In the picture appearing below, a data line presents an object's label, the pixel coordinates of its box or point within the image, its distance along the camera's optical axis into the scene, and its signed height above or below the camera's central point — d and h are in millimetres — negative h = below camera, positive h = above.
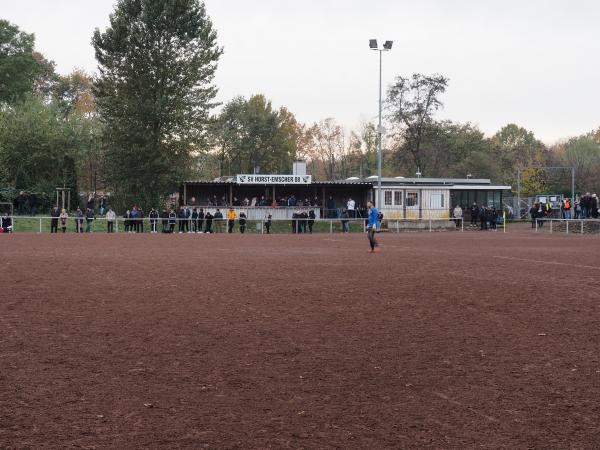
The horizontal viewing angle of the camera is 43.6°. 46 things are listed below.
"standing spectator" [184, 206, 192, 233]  45000 -189
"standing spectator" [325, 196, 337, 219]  55656 +479
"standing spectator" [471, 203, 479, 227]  53688 +214
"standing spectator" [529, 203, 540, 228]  51062 +259
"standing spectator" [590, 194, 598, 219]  48219 +620
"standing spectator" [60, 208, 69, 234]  41719 -39
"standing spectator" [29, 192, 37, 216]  51188 +855
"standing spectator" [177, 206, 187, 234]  44691 -124
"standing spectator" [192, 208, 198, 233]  44938 -250
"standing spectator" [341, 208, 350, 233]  47231 -583
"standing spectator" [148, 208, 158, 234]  45381 -185
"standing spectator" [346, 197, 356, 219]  51038 +505
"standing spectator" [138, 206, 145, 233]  45031 -362
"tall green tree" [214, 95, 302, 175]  86438 +9150
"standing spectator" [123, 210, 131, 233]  44912 -419
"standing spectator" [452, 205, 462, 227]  53078 +216
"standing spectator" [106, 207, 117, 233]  43625 -107
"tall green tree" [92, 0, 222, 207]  55688 +9626
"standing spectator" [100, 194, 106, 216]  55438 +854
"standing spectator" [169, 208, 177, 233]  44188 -121
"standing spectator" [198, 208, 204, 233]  46000 -258
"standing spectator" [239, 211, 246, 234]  44594 -317
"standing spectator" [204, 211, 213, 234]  44812 -371
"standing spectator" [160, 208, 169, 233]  43975 -246
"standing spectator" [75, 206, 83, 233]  42903 -247
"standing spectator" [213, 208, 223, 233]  47500 -336
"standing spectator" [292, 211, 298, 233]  46344 -339
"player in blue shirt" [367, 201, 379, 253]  26353 -130
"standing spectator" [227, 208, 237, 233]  45753 -76
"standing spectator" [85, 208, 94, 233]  42938 -103
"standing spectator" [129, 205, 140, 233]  44719 -298
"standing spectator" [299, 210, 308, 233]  46806 -153
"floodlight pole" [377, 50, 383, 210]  46588 +5478
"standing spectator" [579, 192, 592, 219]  48225 +748
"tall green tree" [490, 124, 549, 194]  86250 +8588
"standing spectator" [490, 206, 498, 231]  51562 -211
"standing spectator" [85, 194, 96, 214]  43538 +771
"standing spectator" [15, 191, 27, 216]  50188 +870
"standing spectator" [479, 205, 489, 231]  51406 -140
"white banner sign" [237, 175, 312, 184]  54625 +2752
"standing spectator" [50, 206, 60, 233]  42025 -152
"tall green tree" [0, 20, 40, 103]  74188 +15487
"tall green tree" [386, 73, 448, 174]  81312 +11777
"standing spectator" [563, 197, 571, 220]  51281 +593
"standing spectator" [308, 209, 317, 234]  46656 -155
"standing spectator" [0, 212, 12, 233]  42625 -372
